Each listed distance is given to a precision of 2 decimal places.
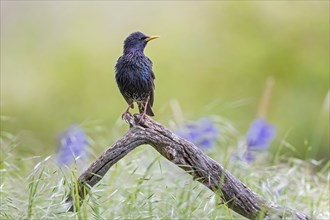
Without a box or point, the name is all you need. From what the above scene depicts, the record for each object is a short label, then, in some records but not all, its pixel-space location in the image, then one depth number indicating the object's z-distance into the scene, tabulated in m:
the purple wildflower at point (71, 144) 8.36
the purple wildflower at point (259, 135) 8.78
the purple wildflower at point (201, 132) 8.74
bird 6.09
